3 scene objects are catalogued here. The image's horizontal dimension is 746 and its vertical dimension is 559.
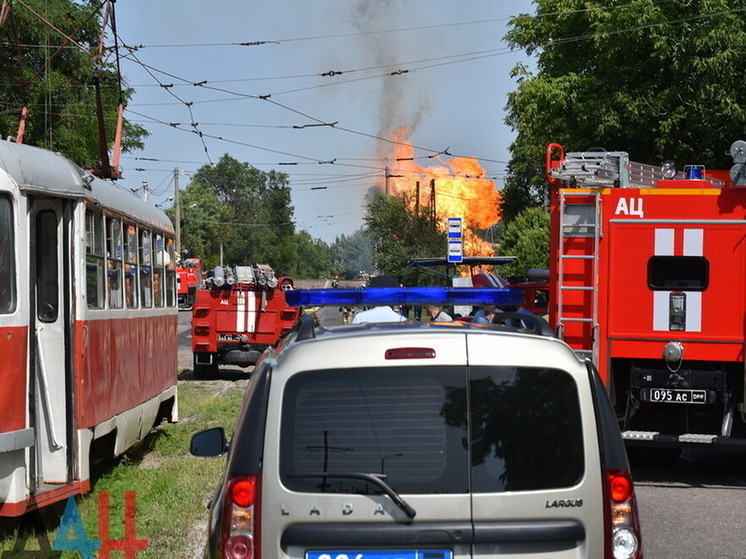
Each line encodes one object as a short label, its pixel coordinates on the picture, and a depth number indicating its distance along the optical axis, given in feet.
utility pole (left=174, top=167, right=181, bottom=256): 205.93
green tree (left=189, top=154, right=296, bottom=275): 418.51
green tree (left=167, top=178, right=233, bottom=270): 364.17
